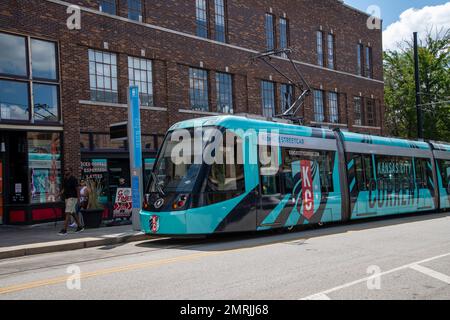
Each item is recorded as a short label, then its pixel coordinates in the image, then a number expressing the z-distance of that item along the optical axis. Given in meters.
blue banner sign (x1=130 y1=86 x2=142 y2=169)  15.26
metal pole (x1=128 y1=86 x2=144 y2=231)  15.14
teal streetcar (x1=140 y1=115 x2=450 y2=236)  11.81
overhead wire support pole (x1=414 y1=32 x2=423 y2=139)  29.88
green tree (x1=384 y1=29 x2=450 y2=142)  41.50
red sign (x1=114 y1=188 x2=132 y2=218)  17.05
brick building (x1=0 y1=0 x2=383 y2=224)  17.06
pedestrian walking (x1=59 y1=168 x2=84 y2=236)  14.54
